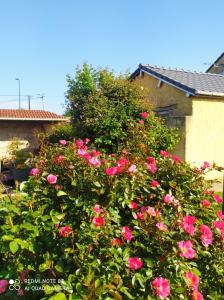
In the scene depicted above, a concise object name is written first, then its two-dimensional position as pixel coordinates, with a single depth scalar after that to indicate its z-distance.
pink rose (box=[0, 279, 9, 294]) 2.32
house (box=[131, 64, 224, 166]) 13.70
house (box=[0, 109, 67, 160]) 19.23
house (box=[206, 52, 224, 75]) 31.59
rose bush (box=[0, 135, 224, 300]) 2.39
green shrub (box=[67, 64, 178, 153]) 11.45
